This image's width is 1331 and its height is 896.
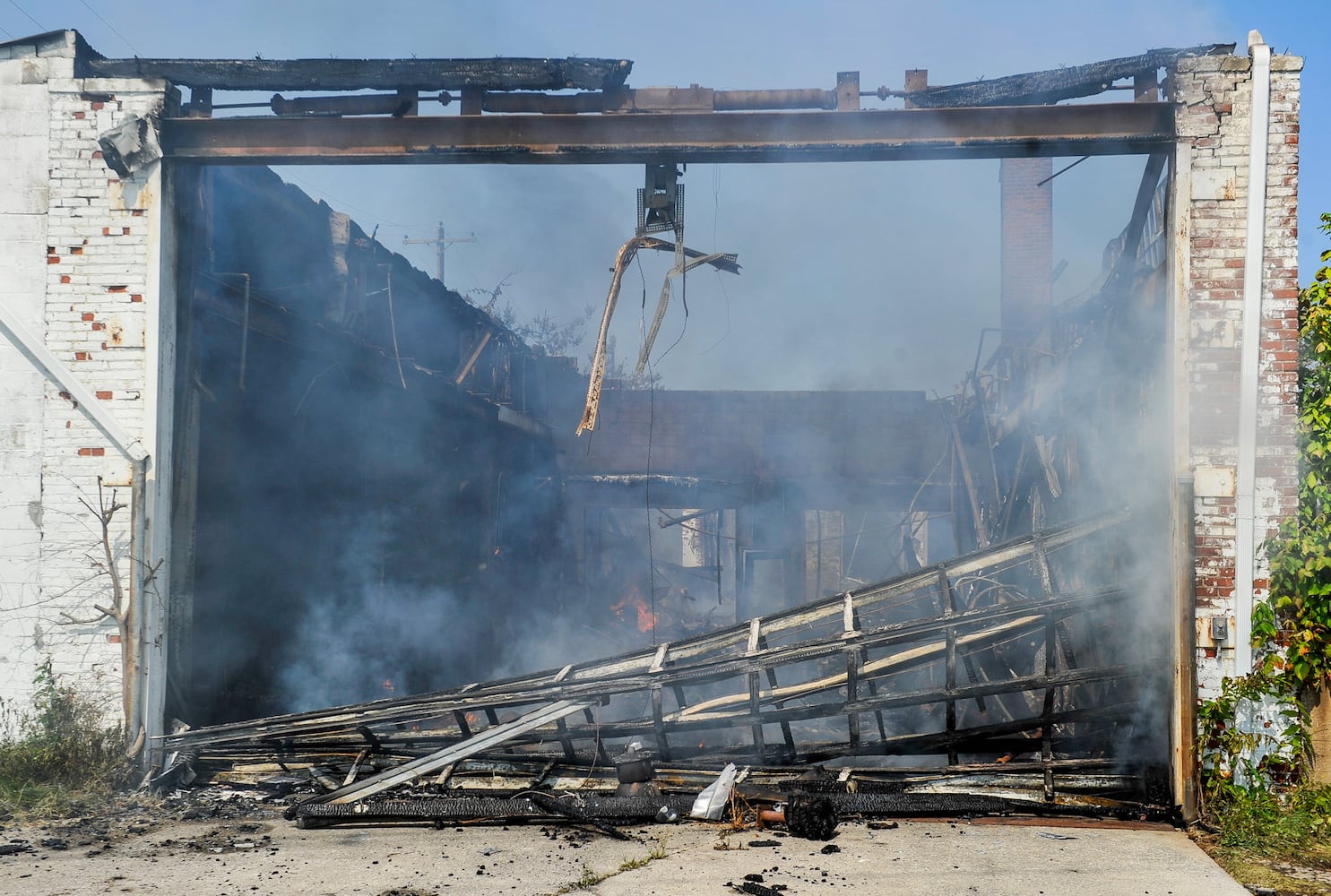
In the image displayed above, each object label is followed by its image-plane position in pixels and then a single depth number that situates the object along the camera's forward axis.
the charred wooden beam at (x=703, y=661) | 6.25
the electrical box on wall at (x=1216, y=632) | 5.75
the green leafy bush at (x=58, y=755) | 5.93
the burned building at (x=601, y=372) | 5.90
